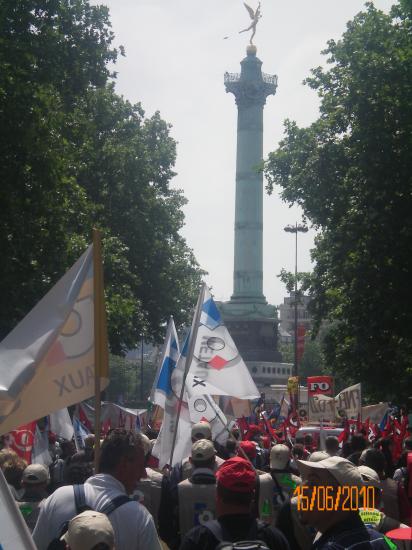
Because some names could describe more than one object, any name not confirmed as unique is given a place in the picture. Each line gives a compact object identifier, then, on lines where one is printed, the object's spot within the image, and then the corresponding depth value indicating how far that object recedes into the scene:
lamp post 55.49
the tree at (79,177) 21.48
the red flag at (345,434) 14.45
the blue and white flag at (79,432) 14.94
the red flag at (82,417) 17.50
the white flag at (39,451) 11.69
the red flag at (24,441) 11.68
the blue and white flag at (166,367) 12.62
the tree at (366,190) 25.11
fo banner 24.91
